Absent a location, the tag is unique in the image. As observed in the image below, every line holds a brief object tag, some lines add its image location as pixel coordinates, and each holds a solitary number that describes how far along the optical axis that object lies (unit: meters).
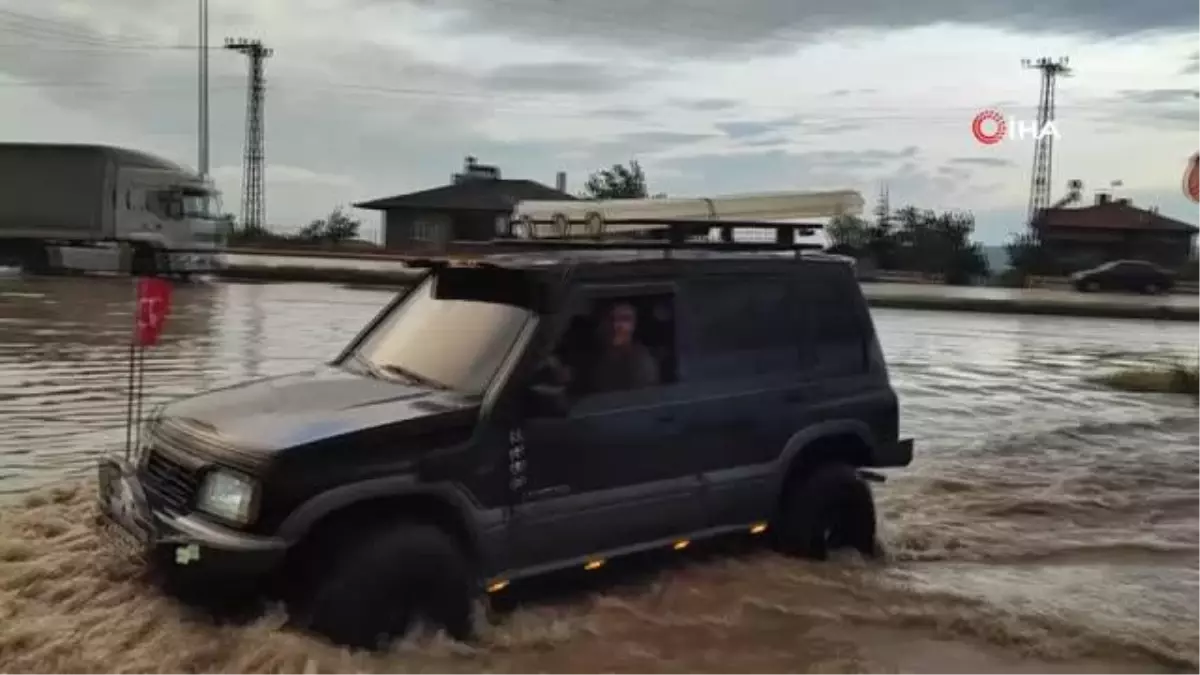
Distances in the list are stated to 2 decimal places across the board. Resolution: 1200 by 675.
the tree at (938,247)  60.69
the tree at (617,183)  69.19
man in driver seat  6.20
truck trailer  35.66
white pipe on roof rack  10.30
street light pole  51.59
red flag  7.17
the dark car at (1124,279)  51.03
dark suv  5.14
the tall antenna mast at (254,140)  64.50
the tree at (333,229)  67.62
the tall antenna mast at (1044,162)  64.62
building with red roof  67.69
